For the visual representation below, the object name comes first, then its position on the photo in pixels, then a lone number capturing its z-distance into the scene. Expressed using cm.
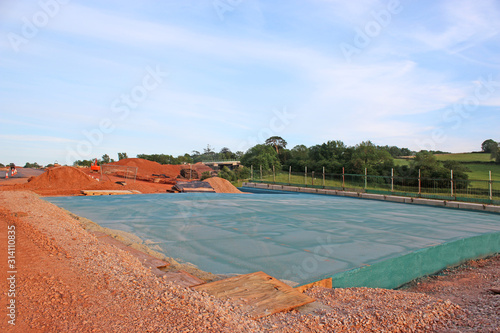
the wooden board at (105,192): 1367
